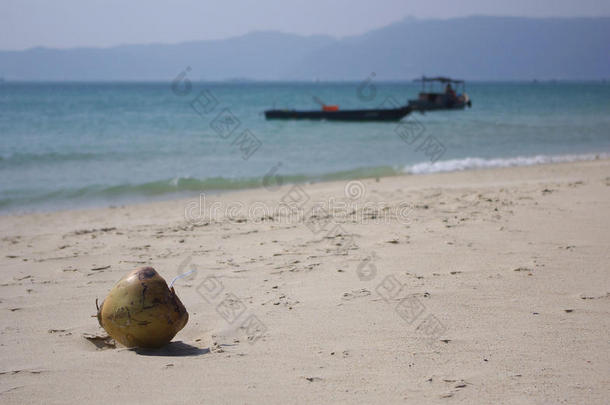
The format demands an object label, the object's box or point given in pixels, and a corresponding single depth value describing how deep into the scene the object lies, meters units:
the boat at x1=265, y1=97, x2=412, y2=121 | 27.66
